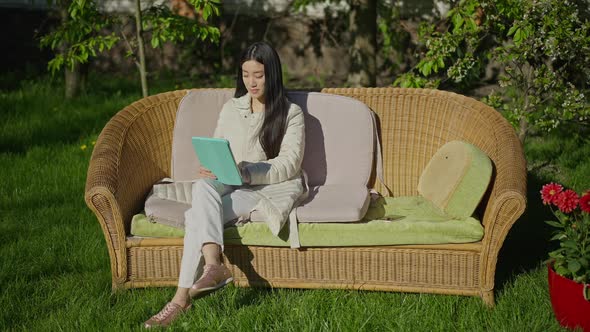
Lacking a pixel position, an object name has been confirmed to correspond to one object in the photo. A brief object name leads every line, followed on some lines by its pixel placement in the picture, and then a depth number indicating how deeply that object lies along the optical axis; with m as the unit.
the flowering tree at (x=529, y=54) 5.30
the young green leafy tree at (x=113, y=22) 5.64
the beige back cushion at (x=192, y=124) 4.59
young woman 3.72
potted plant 3.45
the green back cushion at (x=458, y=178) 3.97
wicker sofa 3.86
